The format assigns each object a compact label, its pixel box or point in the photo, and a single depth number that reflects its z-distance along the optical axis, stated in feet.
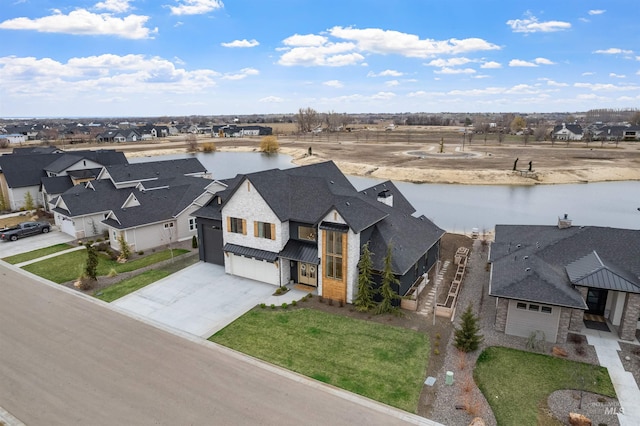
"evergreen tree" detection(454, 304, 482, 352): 53.26
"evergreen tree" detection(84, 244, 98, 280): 77.00
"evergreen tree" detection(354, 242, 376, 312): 64.54
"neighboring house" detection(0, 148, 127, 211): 139.13
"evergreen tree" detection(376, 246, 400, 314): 63.05
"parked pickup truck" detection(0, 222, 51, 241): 105.60
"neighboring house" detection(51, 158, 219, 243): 99.19
